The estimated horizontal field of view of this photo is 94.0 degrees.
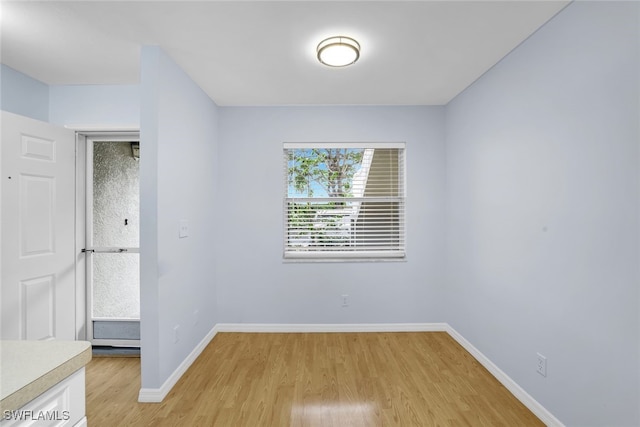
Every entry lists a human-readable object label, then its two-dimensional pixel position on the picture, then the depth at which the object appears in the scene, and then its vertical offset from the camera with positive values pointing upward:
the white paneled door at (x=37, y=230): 2.24 -0.09
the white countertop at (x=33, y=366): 0.74 -0.42
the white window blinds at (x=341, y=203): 3.48 +0.14
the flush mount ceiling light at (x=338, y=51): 2.10 +1.19
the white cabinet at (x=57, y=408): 0.74 -0.53
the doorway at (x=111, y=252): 2.95 -0.33
